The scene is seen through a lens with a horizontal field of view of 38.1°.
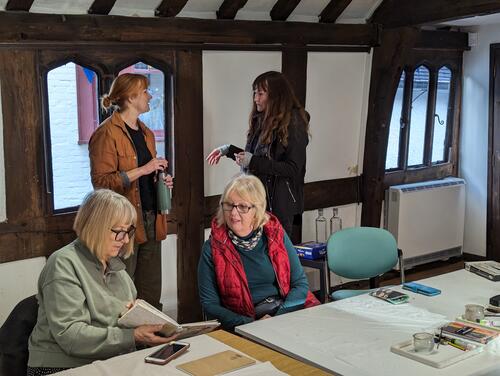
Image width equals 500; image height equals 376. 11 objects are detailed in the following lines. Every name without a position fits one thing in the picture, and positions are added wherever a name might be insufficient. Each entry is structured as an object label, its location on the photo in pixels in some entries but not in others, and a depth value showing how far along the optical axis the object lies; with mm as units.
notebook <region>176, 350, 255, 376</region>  2178
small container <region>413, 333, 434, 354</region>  2391
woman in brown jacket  3723
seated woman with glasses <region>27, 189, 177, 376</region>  2451
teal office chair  3920
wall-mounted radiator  5953
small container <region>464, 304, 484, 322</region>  2734
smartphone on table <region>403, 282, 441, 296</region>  3105
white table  2301
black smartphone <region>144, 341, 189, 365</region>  2258
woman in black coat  4051
